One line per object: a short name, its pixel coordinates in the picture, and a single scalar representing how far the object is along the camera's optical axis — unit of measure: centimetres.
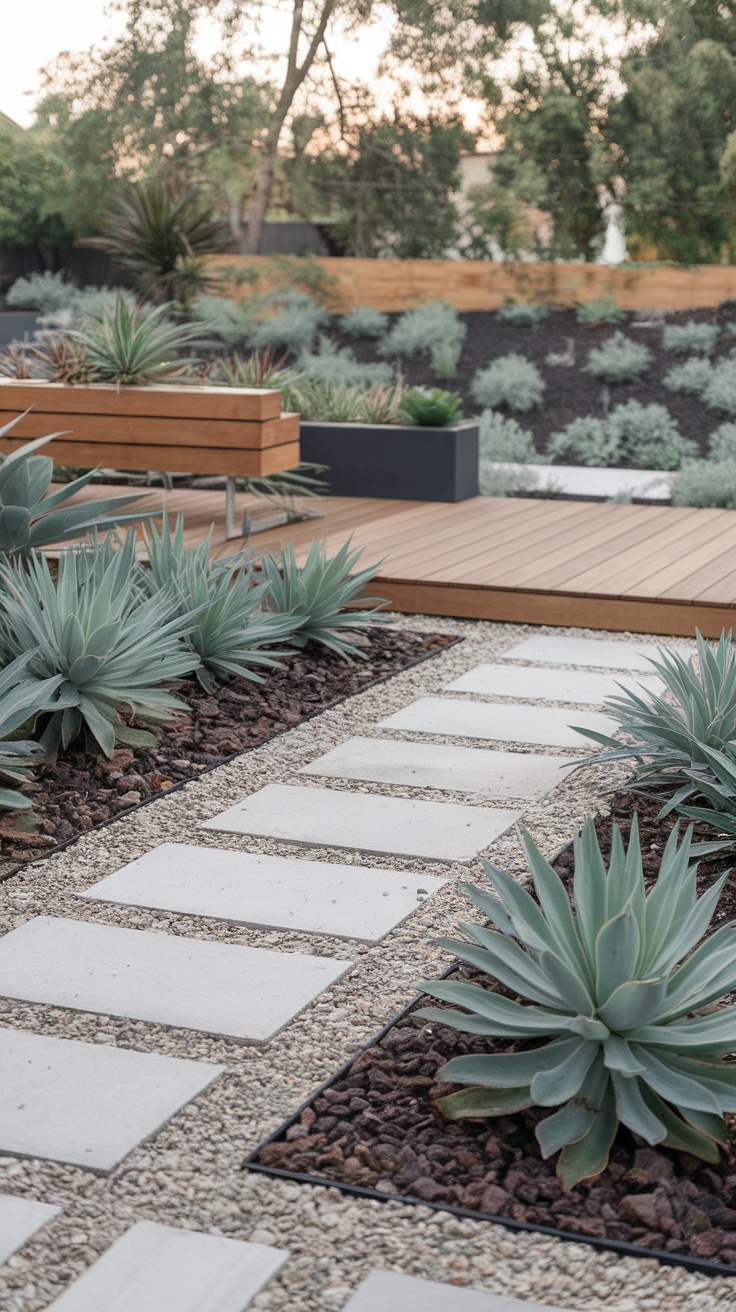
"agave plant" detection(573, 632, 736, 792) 351
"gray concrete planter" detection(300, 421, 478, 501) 796
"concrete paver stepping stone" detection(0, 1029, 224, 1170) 210
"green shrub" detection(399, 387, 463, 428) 789
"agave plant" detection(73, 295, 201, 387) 694
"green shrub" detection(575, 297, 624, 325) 1407
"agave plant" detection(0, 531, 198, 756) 389
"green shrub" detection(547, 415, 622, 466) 1153
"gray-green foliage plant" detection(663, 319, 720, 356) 1330
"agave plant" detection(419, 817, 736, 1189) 206
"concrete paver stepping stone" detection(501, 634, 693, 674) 517
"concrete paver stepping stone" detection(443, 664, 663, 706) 473
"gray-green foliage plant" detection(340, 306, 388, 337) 1499
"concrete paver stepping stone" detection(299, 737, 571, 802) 383
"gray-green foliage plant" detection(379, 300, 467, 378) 1421
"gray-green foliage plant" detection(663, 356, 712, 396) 1276
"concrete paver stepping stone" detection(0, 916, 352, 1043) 252
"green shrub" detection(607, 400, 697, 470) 1135
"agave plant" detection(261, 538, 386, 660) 508
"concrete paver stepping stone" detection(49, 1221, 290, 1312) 174
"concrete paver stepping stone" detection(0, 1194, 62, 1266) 187
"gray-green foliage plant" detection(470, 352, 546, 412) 1294
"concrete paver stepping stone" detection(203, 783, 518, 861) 338
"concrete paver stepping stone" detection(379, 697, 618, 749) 428
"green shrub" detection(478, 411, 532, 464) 1079
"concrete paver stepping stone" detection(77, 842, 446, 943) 294
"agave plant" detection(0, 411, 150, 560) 485
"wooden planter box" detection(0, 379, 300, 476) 650
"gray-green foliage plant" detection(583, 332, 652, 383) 1312
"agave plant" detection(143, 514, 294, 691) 457
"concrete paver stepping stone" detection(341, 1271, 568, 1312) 174
